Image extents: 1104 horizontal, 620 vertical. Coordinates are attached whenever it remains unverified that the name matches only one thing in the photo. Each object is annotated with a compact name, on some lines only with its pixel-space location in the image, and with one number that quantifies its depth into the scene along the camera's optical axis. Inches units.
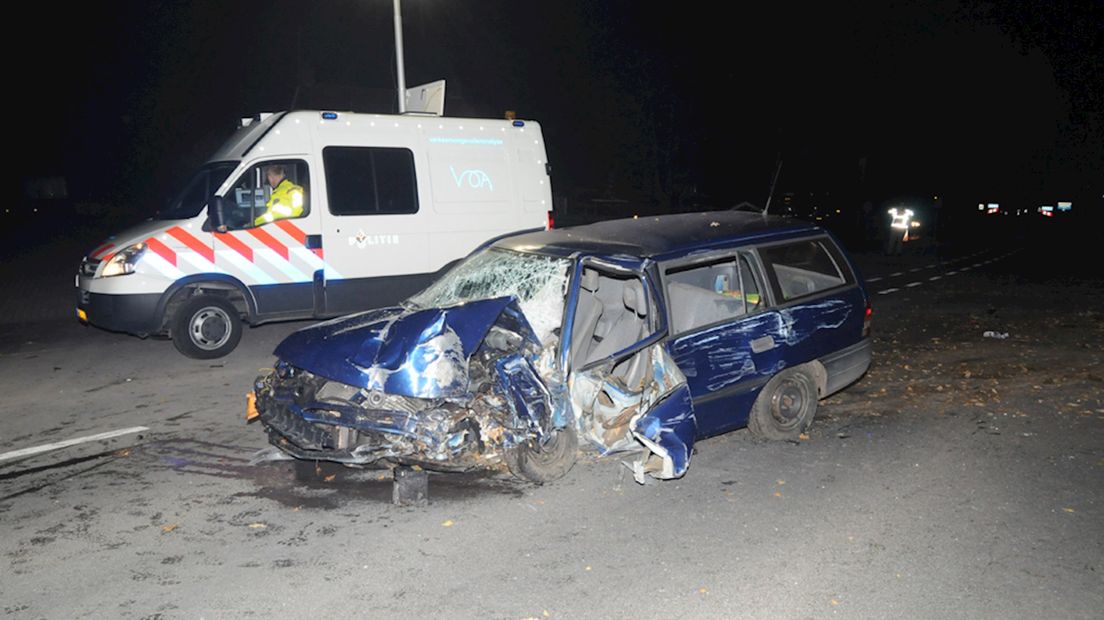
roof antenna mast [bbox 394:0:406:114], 597.6
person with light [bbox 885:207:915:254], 799.1
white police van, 320.2
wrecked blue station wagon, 174.6
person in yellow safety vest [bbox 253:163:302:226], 333.1
